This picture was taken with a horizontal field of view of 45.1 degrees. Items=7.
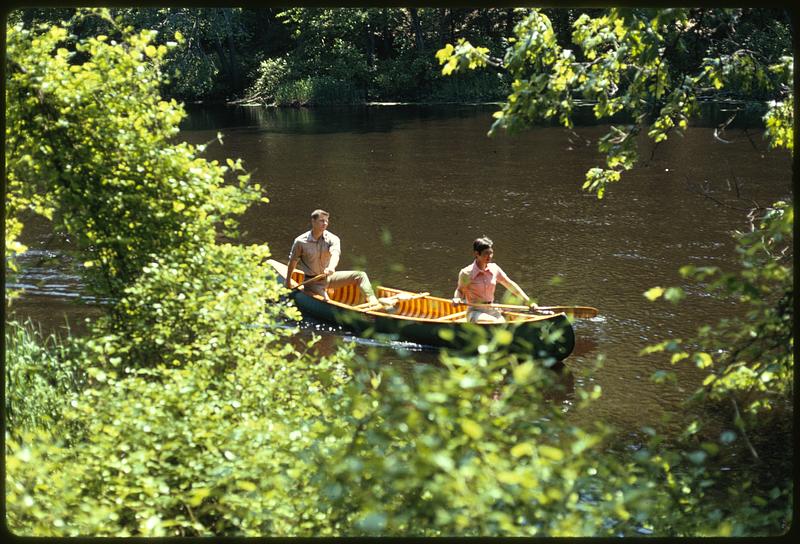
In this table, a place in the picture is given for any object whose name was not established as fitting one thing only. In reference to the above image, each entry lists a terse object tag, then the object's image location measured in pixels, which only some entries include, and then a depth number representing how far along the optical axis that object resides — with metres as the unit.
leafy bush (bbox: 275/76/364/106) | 40.34
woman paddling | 10.21
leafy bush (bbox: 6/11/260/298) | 6.30
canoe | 9.92
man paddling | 11.61
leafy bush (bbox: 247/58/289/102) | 41.72
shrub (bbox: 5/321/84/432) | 6.31
